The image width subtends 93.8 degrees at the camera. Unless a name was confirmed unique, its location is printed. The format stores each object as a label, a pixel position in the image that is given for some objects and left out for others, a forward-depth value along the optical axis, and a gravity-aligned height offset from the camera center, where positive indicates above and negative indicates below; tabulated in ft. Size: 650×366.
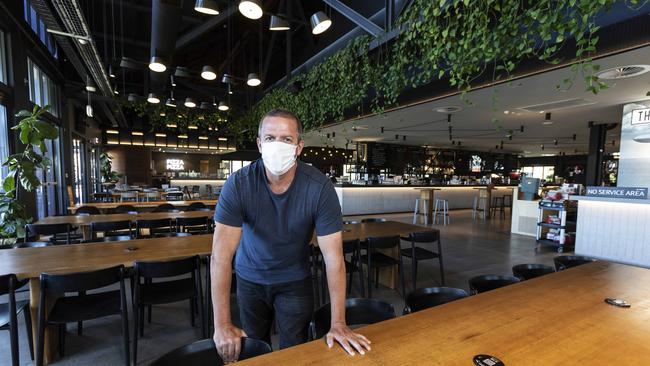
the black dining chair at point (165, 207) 19.61 -2.78
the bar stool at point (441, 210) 29.16 -4.45
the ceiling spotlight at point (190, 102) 23.33 +4.85
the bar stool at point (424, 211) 28.99 -4.11
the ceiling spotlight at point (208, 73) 18.25 +5.59
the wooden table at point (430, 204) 28.76 -3.29
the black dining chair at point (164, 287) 7.84 -3.56
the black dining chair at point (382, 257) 11.21 -3.53
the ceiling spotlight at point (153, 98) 21.74 +4.77
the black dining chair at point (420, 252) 12.16 -3.29
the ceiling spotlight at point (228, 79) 21.13 +6.05
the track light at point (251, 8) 10.78 +5.75
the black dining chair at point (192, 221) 15.29 -2.91
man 4.74 -1.07
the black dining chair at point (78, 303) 6.73 -3.58
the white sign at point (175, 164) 52.54 +0.18
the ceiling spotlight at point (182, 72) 19.01 +5.85
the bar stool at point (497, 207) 35.45 -4.53
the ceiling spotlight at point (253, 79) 19.06 +5.45
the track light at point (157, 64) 15.40 +5.15
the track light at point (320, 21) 11.89 +5.75
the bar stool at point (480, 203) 34.12 -3.88
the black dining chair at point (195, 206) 20.22 -2.72
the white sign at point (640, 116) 16.97 +3.22
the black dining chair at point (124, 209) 18.86 -2.78
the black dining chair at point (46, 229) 12.69 -2.82
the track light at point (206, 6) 11.29 +5.96
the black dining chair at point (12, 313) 6.52 -3.58
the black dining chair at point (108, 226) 13.34 -2.77
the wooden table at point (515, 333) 3.73 -2.33
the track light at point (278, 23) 13.07 +6.17
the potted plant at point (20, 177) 12.68 -0.63
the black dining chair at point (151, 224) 14.12 -2.79
